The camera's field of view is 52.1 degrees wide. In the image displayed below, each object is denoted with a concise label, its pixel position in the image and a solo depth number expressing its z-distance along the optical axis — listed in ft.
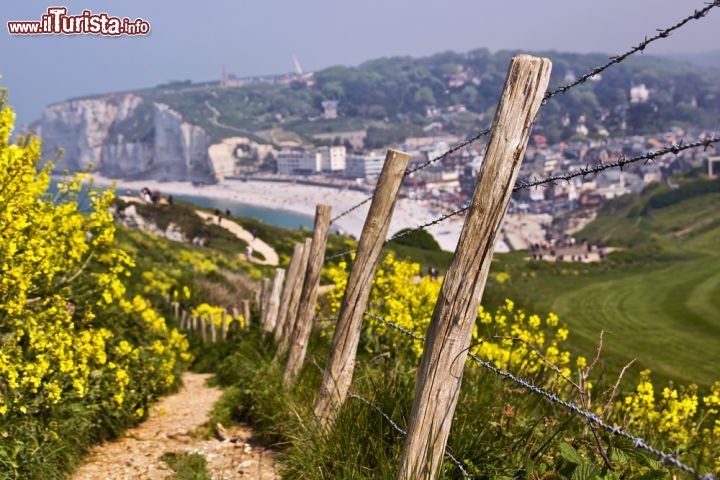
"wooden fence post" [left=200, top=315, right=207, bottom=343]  43.19
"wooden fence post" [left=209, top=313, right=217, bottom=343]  43.04
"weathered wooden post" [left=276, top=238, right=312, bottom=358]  28.16
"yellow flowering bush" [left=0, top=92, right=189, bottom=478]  17.80
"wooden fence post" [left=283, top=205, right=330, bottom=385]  23.99
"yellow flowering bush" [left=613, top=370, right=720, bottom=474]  19.94
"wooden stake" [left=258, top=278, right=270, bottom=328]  35.40
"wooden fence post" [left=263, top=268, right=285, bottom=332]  34.19
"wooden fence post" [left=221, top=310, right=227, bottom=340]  42.70
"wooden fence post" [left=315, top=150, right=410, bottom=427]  18.35
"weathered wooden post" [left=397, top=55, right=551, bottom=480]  12.00
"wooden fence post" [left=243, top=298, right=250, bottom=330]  42.88
